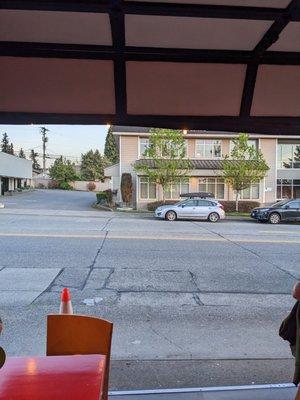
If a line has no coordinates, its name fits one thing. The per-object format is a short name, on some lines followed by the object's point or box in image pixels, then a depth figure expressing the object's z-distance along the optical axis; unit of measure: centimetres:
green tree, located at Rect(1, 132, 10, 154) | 11349
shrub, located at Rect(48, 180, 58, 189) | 8094
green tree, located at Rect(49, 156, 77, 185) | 8156
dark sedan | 2497
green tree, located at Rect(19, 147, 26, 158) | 11562
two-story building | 3422
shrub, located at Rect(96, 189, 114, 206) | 3801
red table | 202
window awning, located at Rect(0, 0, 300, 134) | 287
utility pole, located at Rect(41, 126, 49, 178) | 10056
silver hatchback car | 2525
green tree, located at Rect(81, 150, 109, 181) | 9025
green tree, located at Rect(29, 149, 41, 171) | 11912
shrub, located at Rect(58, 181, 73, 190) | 7844
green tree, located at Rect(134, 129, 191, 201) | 3134
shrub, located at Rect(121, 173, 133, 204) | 3425
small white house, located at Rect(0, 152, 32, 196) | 5326
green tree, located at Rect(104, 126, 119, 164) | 9880
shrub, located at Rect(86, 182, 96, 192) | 7819
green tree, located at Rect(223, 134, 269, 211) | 3062
